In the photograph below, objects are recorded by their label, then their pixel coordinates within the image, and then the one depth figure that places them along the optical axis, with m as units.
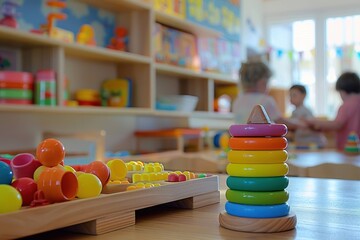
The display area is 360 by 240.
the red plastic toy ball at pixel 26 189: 0.55
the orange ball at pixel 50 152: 0.62
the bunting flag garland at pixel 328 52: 5.08
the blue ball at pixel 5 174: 0.57
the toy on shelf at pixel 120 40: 2.68
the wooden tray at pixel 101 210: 0.49
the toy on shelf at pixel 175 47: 2.94
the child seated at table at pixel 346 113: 3.15
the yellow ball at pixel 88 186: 0.59
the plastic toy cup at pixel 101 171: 0.67
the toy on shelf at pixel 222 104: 3.69
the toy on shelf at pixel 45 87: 1.98
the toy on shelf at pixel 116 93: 2.65
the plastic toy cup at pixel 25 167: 0.66
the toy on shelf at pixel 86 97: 2.44
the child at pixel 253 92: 2.75
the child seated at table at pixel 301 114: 3.42
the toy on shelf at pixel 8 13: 1.94
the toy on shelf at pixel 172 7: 2.89
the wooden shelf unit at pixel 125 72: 2.08
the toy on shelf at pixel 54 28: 2.15
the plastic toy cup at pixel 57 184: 0.55
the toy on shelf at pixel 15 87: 1.85
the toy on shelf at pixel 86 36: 2.43
